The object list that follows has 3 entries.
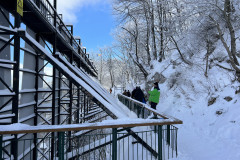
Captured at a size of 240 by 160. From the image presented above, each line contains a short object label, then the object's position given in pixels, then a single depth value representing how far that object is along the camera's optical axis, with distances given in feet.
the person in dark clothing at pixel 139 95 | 36.11
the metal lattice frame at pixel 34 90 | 10.55
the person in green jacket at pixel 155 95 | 28.17
